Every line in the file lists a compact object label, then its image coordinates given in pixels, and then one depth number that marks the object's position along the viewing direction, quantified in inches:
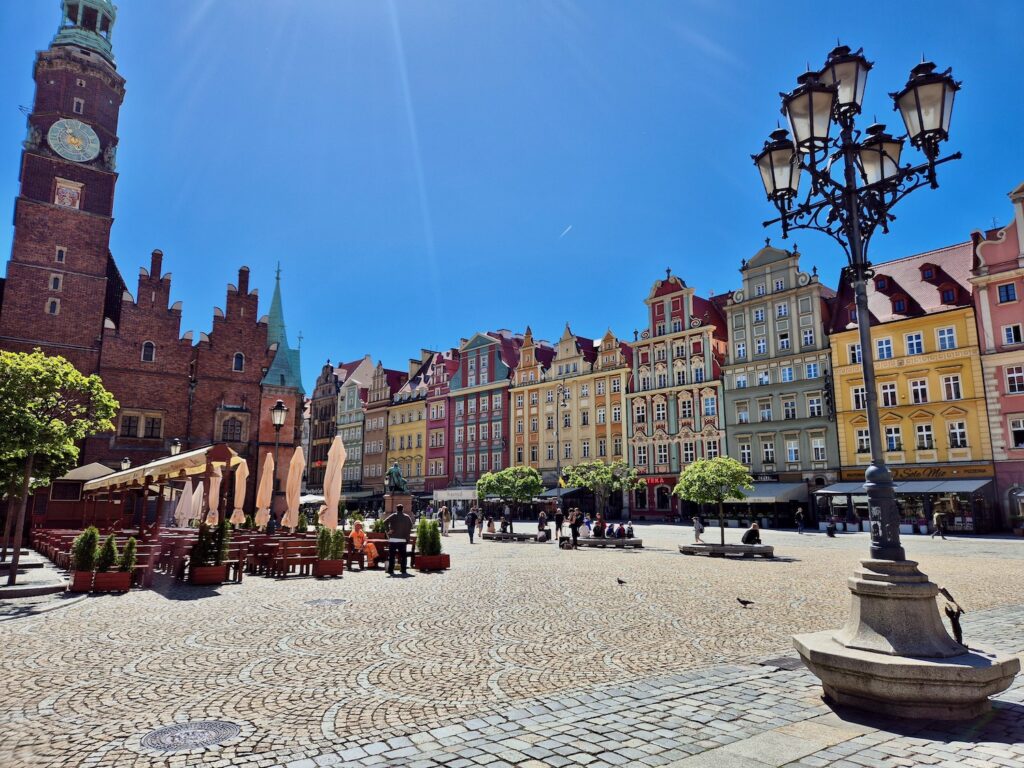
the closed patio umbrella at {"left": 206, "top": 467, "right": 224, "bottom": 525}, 934.4
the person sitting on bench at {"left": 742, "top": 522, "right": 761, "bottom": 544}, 860.0
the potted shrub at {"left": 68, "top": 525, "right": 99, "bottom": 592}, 467.8
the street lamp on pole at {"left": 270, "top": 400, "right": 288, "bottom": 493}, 788.6
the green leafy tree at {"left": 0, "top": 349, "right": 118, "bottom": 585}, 488.4
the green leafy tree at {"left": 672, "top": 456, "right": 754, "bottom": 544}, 933.8
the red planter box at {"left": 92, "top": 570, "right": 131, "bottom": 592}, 470.9
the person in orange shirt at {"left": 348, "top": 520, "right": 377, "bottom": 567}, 662.5
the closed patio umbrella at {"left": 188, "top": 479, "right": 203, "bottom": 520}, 962.0
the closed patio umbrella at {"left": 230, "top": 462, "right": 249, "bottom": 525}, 815.1
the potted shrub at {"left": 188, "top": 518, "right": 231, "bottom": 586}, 522.6
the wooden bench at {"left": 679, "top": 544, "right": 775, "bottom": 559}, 816.3
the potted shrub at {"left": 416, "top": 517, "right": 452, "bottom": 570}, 644.7
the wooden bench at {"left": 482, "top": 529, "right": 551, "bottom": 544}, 1203.1
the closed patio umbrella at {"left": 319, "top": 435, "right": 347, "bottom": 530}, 640.4
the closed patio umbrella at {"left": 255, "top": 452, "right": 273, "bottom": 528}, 845.8
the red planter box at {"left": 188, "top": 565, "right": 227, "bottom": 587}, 521.3
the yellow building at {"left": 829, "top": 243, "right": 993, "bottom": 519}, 1390.3
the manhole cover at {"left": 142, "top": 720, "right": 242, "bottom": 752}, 180.1
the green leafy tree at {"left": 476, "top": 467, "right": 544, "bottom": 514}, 1707.7
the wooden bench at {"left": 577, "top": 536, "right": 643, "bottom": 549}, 998.4
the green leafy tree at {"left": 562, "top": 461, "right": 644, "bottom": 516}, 1739.2
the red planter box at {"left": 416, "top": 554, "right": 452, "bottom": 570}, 642.8
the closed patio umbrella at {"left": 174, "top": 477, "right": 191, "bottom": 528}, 947.3
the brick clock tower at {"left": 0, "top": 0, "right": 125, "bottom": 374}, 1544.0
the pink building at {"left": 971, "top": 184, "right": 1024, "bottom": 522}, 1339.8
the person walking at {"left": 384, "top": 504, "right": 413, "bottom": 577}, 607.8
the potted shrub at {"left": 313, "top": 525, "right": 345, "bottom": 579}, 592.4
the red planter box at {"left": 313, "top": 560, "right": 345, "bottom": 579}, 590.9
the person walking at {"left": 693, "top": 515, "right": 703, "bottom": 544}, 1073.5
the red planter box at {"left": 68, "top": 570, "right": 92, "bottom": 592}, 466.9
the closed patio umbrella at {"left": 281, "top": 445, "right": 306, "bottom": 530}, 735.1
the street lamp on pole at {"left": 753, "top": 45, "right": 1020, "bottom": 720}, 198.1
